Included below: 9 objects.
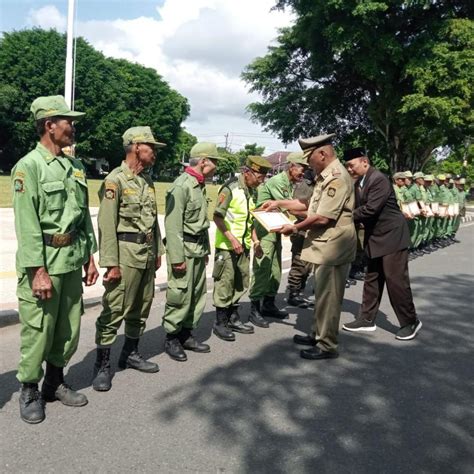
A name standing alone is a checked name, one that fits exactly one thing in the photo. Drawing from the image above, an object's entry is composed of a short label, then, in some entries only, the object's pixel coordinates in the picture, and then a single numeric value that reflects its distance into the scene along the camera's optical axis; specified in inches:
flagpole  399.9
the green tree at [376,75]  753.6
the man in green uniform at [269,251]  209.0
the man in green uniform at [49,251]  111.9
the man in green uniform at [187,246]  155.1
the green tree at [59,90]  1485.0
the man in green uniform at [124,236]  137.6
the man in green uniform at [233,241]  183.5
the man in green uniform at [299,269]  246.4
